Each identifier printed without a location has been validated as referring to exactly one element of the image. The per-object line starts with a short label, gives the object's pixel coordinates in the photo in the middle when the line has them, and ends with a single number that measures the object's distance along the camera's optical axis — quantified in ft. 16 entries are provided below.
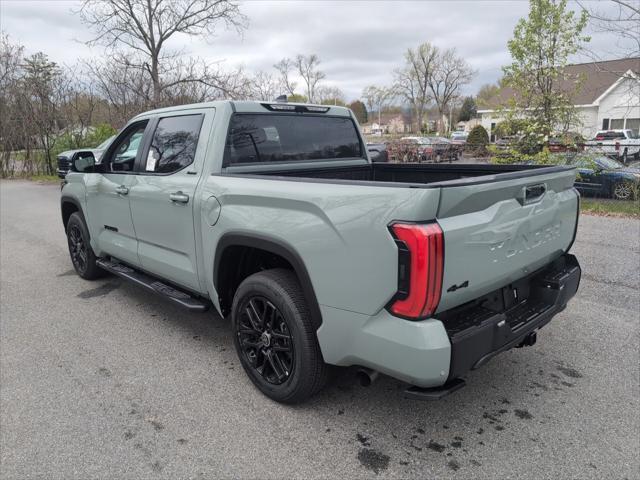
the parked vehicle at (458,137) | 143.00
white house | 34.86
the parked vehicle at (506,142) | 36.60
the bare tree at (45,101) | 67.00
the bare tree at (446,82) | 229.04
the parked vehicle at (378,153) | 38.21
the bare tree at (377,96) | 245.73
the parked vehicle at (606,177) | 34.22
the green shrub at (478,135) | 111.12
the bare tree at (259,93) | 64.54
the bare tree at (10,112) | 69.72
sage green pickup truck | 7.08
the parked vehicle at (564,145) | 34.42
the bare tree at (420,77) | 227.40
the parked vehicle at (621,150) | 35.31
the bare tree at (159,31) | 60.25
